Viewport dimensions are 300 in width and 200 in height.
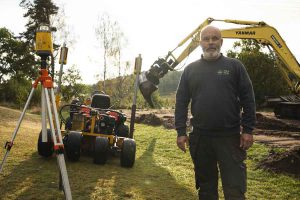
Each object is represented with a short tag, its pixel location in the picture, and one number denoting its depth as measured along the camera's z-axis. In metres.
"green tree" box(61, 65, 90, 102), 34.39
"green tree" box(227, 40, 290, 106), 29.16
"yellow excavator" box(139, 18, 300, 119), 10.68
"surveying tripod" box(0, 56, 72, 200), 2.98
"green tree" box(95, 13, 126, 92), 32.03
